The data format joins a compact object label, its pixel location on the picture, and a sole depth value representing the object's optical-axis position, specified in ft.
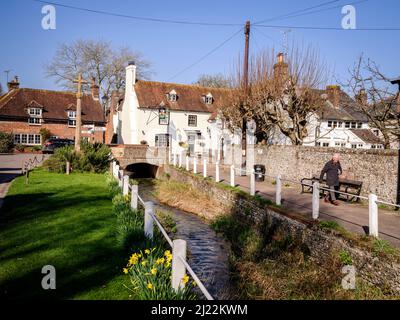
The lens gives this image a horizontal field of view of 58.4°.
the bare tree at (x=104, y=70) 180.31
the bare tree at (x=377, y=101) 53.57
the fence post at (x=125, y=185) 40.98
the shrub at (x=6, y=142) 134.26
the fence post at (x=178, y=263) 15.51
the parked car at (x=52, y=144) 129.29
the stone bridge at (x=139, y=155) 104.83
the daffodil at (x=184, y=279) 15.56
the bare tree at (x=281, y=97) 70.69
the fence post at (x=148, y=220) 25.08
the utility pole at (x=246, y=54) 74.13
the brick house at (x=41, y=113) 145.48
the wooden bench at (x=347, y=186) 42.86
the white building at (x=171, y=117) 134.10
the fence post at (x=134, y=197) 33.29
